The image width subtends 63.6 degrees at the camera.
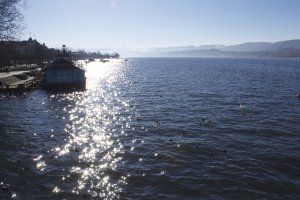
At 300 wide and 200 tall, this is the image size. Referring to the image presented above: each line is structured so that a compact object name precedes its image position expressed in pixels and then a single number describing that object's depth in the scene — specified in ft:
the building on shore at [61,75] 161.41
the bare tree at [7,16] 115.01
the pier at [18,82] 146.80
